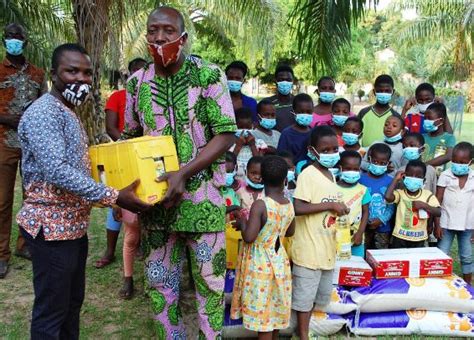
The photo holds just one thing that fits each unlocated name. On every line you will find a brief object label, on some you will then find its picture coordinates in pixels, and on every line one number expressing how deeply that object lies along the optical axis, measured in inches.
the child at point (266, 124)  181.2
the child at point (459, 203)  169.8
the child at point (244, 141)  172.1
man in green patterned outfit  98.0
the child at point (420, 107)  198.8
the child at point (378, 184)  166.9
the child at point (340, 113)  183.9
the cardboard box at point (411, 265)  149.8
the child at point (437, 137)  189.6
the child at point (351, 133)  173.6
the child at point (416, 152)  175.8
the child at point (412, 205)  164.2
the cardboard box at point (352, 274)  147.2
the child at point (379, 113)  193.0
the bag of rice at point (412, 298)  142.6
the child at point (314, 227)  130.3
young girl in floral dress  121.6
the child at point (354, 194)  152.6
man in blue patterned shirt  88.4
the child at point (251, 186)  146.6
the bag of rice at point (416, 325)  140.3
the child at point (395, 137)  182.9
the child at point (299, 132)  170.2
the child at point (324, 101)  190.5
